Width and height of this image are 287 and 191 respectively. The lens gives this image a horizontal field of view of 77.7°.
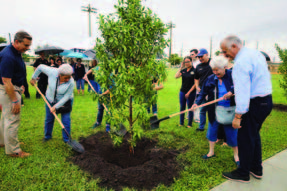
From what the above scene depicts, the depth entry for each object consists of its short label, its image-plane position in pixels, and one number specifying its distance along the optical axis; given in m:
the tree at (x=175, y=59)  51.34
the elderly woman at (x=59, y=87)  3.67
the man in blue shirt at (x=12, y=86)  3.12
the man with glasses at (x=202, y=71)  4.72
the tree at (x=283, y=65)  7.30
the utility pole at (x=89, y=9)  28.90
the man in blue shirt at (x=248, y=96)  2.46
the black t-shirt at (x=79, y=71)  10.32
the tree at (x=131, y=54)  2.80
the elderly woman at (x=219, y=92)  3.14
